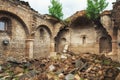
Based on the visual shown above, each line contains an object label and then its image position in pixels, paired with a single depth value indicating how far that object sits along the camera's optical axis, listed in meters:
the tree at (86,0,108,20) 6.99
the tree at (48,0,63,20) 8.05
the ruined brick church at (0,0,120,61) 6.32
